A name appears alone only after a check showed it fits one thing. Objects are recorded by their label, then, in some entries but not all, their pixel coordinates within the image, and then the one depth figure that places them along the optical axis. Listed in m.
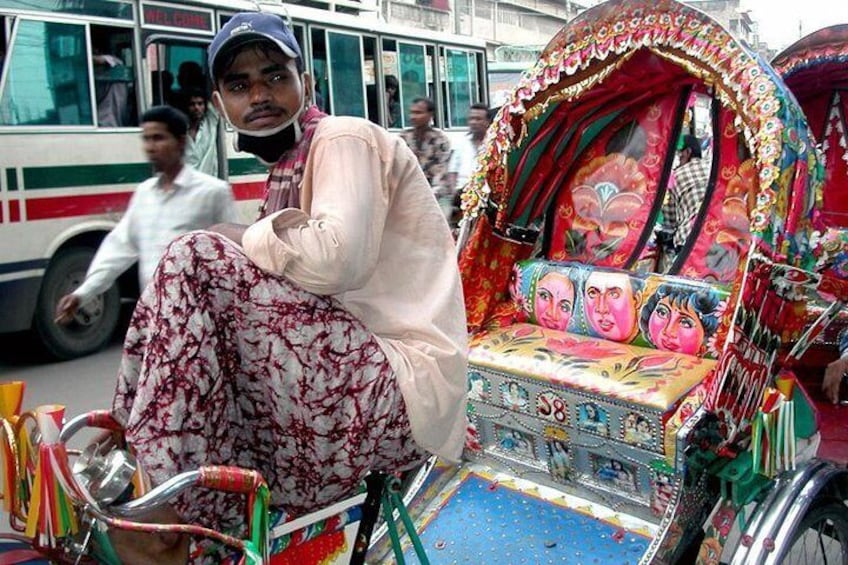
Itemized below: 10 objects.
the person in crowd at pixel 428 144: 6.85
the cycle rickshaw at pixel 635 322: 2.44
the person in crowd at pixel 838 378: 3.34
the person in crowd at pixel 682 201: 3.31
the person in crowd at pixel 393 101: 9.16
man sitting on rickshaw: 1.59
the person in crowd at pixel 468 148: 7.10
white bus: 6.09
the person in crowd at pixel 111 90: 6.63
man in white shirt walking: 3.39
